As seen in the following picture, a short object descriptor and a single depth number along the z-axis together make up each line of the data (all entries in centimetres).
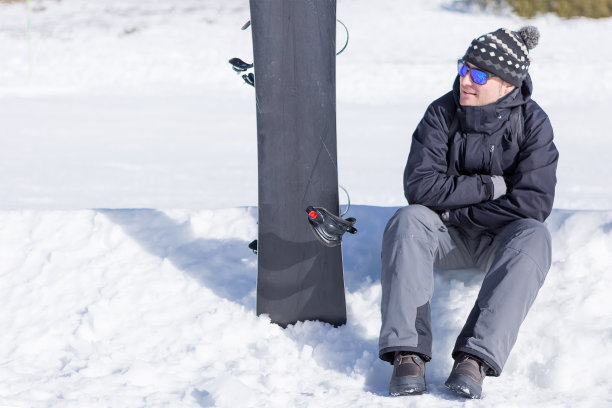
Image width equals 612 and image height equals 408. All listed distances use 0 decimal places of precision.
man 505
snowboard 562
